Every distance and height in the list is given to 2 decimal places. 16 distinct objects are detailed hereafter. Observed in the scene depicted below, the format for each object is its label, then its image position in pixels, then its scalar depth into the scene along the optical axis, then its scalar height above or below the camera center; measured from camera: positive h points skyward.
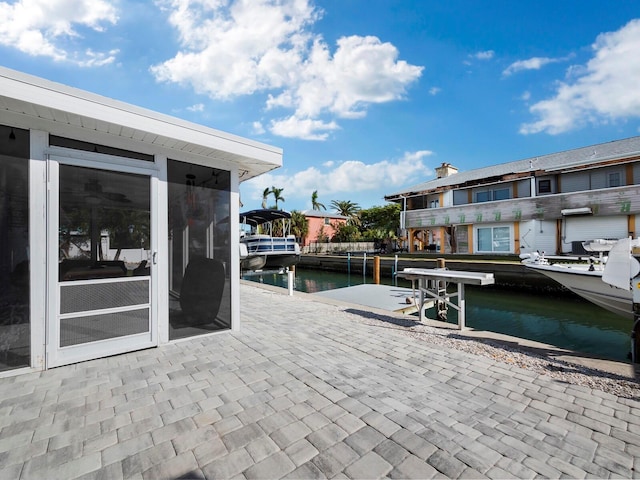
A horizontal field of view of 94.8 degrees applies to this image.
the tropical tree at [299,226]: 33.91 +1.92
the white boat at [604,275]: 4.12 -0.76
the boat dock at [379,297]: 7.44 -1.62
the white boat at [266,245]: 12.47 -0.10
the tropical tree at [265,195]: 45.22 +7.44
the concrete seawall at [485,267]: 12.34 -1.35
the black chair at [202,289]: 4.03 -0.65
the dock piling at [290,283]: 8.49 -1.17
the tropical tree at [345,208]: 42.41 +5.02
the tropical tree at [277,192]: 44.84 +7.74
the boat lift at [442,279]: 4.69 -0.65
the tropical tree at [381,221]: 30.20 +2.35
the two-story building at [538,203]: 14.27 +2.13
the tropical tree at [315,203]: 45.31 +6.10
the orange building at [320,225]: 35.18 +2.17
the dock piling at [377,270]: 12.49 -1.22
